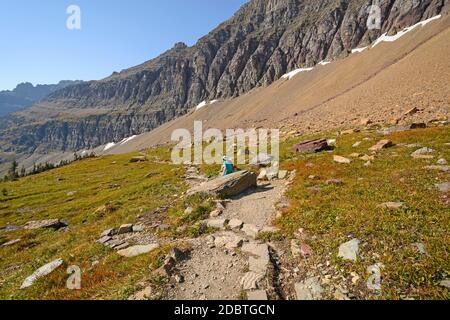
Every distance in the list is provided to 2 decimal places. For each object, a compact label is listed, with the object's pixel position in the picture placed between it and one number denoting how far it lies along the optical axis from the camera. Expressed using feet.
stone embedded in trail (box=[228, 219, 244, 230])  50.47
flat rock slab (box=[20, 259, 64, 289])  42.83
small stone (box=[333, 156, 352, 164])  74.74
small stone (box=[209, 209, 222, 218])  57.50
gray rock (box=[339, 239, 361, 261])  34.00
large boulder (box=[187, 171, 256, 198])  69.00
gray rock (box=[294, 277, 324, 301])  29.85
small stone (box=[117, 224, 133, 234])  58.67
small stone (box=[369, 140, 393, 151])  81.06
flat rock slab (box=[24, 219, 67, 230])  93.69
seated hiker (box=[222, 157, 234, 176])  82.84
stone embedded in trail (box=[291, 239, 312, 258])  37.55
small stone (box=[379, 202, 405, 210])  42.62
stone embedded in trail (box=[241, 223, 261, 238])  46.68
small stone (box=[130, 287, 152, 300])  31.09
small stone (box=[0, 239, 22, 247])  80.94
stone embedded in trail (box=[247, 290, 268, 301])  29.91
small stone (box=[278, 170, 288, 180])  77.25
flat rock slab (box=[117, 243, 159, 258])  45.24
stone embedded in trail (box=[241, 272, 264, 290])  32.16
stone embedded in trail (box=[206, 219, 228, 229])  51.60
